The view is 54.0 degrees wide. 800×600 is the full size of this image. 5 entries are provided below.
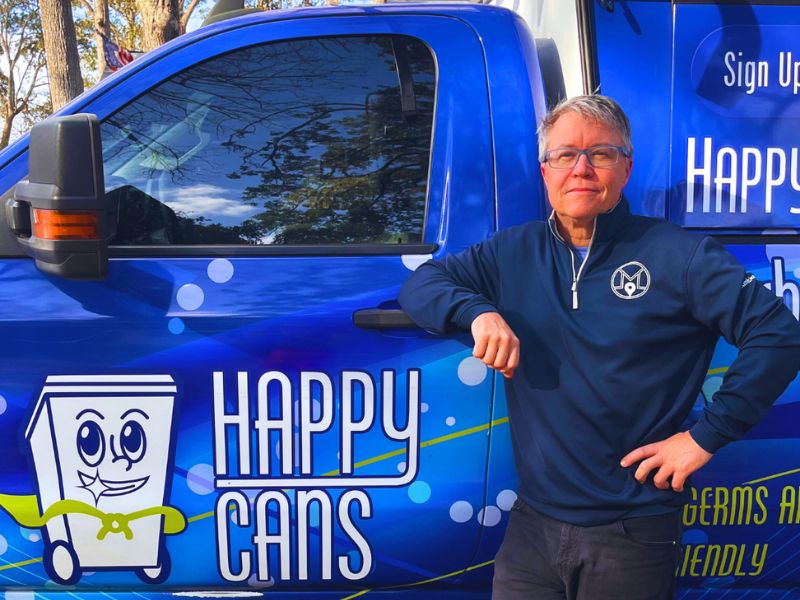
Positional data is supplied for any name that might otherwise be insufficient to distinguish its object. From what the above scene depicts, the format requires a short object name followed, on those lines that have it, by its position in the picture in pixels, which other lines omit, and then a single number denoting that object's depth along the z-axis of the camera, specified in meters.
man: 1.61
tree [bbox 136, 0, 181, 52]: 9.48
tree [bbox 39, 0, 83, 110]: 9.22
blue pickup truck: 1.88
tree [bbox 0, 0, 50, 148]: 27.56
